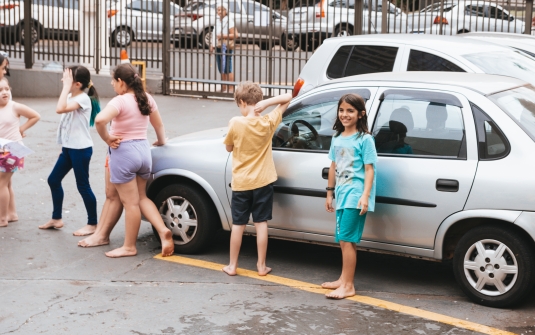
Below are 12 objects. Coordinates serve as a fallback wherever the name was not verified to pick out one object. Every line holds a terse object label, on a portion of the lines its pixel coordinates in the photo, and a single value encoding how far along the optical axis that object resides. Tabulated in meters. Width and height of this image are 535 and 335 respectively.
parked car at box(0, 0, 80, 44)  16.08
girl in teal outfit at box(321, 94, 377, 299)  5.69
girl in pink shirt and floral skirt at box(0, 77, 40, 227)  7.59
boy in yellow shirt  6.17
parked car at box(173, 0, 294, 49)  14.64
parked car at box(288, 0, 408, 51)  14.34
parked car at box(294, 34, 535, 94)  8.77
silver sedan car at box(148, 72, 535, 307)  5.43
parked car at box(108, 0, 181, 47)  15.41
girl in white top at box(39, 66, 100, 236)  7.25
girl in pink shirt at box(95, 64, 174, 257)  6.72
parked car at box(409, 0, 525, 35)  14.07
